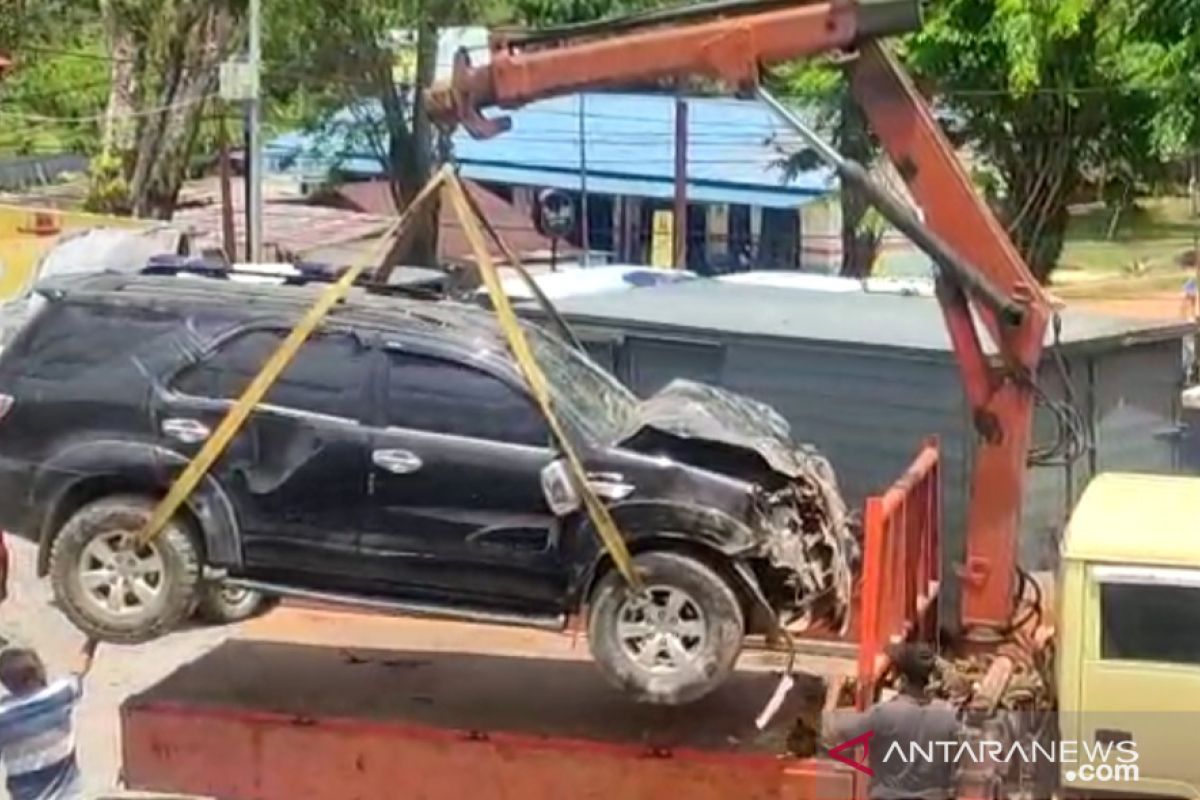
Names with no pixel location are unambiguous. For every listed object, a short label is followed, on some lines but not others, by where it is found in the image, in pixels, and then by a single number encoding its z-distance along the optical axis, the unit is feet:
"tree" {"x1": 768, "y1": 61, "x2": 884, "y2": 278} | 78.69
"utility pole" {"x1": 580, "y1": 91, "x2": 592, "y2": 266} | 135.74
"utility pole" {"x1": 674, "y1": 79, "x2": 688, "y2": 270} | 112.78
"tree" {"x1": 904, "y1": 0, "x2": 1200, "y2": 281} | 70.54
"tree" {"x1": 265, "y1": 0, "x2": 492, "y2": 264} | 101.04
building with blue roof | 135.54
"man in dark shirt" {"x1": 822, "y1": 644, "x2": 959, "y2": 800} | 24.76
